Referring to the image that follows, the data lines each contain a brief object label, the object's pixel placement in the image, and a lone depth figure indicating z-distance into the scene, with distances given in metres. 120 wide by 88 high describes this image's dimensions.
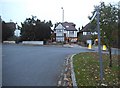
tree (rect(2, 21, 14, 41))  22.70
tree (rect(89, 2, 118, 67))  5.26
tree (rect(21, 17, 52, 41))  22.40
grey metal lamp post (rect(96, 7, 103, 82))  3.58
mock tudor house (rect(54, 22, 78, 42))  33.20
